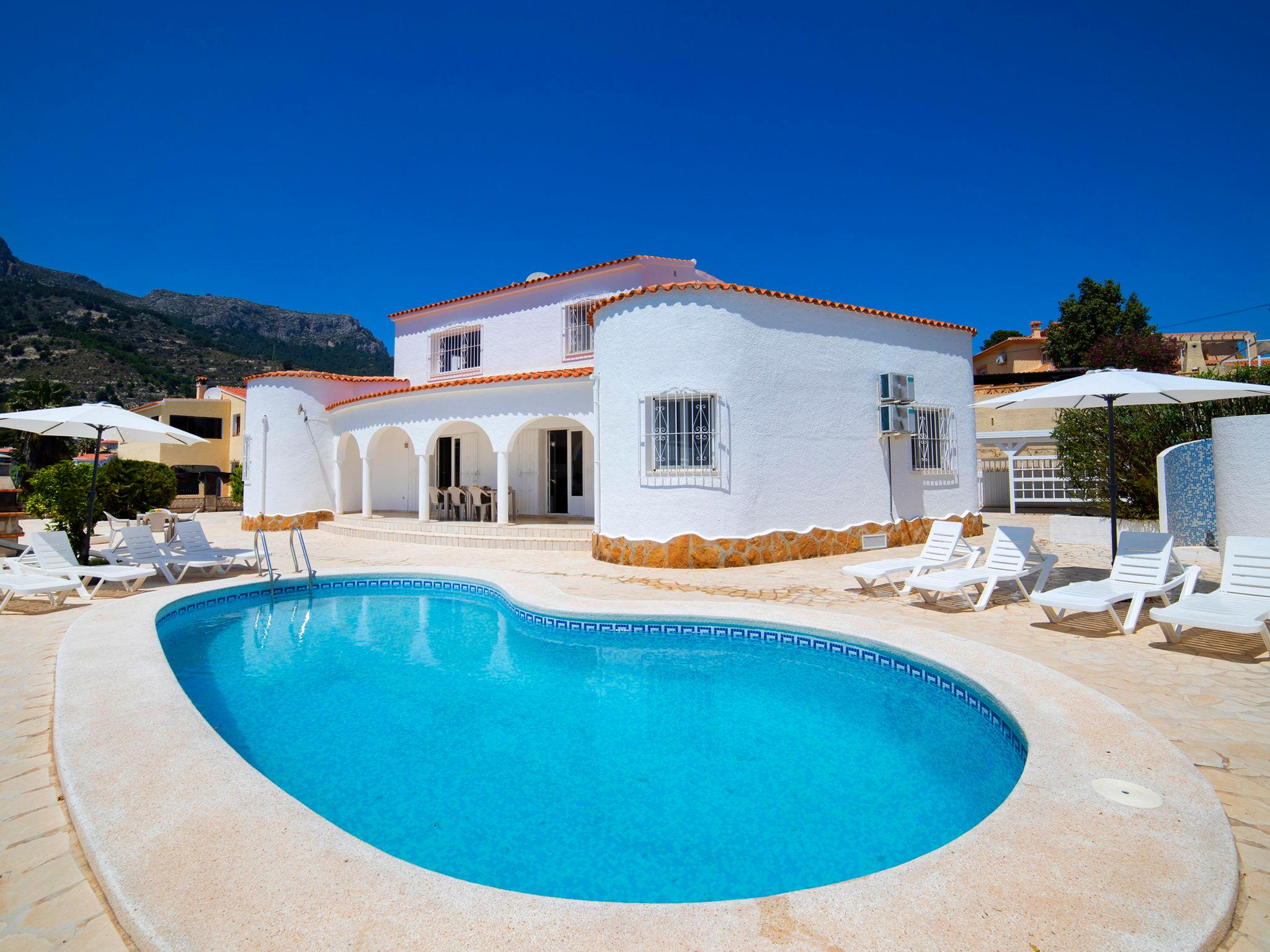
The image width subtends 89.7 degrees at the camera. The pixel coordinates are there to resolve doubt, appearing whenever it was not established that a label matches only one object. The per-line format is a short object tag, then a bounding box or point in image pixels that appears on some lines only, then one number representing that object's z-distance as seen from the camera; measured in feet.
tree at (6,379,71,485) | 125.39
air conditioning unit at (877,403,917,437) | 44.52
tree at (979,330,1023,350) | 210.38
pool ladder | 33.40
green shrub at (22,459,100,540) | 38.83
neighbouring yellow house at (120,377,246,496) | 124.57
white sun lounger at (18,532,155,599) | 29.53
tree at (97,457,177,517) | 65.77
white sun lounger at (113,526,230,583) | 34.86
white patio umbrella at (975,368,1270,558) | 25.31
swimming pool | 11.50
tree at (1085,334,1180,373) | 103.60
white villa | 39.52
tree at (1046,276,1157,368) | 131.95
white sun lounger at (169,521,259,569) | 37.47
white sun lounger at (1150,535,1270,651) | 17.62
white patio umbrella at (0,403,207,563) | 33.68
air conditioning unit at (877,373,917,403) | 44.88
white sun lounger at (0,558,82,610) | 26.30
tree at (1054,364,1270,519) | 43.86
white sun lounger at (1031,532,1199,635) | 21.35
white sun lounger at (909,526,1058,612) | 25.94
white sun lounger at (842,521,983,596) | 29.01
